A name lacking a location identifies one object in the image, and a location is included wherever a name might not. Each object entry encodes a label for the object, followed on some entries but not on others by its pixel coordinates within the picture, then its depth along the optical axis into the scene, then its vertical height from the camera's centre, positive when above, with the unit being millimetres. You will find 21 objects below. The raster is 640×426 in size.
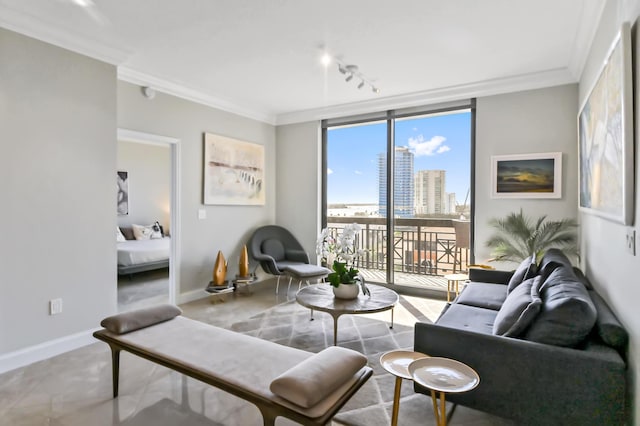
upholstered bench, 1490 -805
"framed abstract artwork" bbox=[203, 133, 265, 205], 4719 +568
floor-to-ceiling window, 4762 +349
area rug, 2082 -1194
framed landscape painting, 3875 +421
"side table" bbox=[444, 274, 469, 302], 4012 -773
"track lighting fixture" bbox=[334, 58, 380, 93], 3609 +1503
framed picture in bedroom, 6664 +322
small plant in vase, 3201 -496
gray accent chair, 4828 -572
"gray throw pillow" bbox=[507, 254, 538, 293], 2893 -523
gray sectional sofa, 1575 -718
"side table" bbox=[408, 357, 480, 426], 1461 -732
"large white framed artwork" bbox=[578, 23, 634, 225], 1616 +430
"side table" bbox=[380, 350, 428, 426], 1647 -760
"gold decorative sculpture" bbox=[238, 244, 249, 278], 4754 -745
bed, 5293 -721
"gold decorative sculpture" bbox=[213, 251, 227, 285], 4543 -793
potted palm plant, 3775 -278
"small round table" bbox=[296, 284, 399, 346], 2922 -813
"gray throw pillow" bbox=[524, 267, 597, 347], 1683 -536
